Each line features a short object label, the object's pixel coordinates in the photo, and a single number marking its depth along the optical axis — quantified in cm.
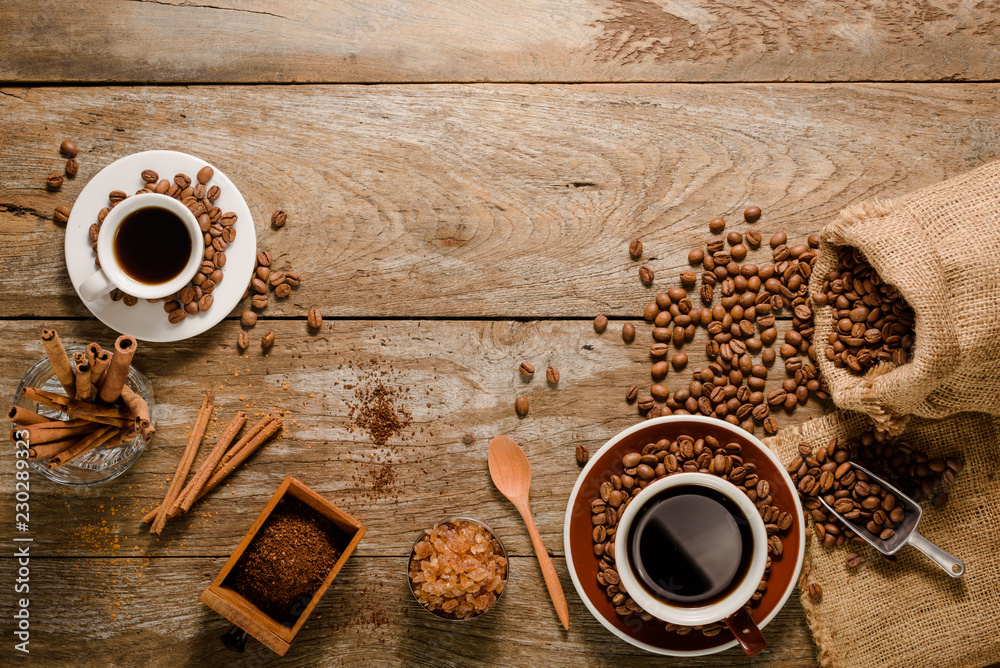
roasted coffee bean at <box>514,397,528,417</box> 88
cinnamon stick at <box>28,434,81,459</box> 81
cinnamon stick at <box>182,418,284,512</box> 87
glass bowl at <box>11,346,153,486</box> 86
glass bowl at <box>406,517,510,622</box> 85
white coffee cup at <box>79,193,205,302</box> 84
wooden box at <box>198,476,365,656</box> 82
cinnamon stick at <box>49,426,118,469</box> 82
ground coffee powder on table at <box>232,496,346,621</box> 83
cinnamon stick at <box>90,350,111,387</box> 81
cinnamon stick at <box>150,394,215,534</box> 88
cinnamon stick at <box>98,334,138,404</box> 80
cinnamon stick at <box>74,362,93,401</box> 81
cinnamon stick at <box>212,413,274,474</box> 88
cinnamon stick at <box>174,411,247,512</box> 87
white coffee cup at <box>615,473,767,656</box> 82
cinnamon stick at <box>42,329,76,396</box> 79
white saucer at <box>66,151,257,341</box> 86
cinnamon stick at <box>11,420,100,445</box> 81
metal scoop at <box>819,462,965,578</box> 83
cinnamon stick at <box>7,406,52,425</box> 78
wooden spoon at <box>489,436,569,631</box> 88
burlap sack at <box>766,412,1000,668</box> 86
